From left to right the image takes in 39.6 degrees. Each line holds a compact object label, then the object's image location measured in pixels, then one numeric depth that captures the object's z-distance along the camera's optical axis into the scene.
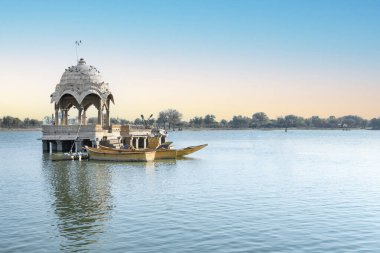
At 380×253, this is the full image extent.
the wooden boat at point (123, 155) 63.09
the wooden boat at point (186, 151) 70.44
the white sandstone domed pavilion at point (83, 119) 77.12
